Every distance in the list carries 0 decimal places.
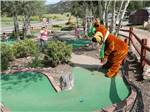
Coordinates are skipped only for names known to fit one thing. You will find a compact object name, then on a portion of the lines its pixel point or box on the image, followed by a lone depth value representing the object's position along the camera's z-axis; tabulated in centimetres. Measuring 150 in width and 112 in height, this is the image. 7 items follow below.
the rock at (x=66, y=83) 466
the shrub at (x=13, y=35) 1340
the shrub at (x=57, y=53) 616
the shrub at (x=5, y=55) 625
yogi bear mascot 249
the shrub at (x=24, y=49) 732
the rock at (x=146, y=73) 463
